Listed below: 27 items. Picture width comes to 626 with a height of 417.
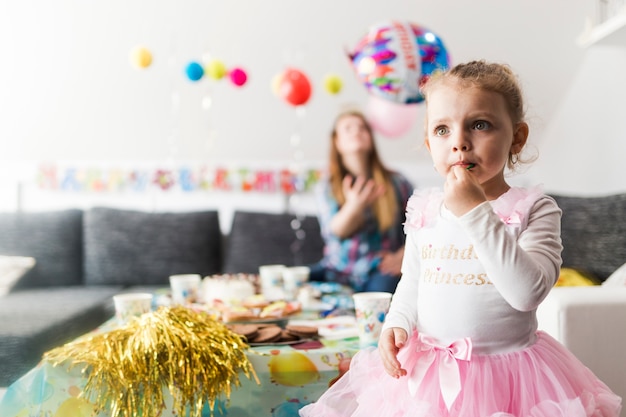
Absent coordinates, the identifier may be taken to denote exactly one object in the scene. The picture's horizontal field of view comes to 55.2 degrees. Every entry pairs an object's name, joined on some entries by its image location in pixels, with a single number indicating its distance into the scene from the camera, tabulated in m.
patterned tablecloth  1.24
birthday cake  1.82
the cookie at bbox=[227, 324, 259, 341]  1.35
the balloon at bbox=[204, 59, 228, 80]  2.72
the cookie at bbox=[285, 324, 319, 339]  1.37
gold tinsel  1.15
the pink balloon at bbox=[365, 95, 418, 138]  2.71
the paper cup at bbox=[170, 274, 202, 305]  1.82
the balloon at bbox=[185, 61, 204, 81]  2.68
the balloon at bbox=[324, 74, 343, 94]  2.82
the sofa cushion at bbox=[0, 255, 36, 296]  2.65
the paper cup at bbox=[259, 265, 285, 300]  1.98
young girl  0.87
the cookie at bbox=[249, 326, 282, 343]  1.33
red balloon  2.60
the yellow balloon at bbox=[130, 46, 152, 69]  2.69
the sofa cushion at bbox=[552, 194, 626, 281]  2.20
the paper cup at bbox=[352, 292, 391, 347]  1.32
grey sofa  2.92
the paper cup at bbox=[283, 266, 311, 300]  1.92
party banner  3.39
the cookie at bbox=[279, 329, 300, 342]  1.34
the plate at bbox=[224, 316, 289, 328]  1.54
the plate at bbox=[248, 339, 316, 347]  1.33
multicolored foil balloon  2.35
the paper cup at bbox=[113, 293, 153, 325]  1.45
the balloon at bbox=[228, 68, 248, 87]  2.79
